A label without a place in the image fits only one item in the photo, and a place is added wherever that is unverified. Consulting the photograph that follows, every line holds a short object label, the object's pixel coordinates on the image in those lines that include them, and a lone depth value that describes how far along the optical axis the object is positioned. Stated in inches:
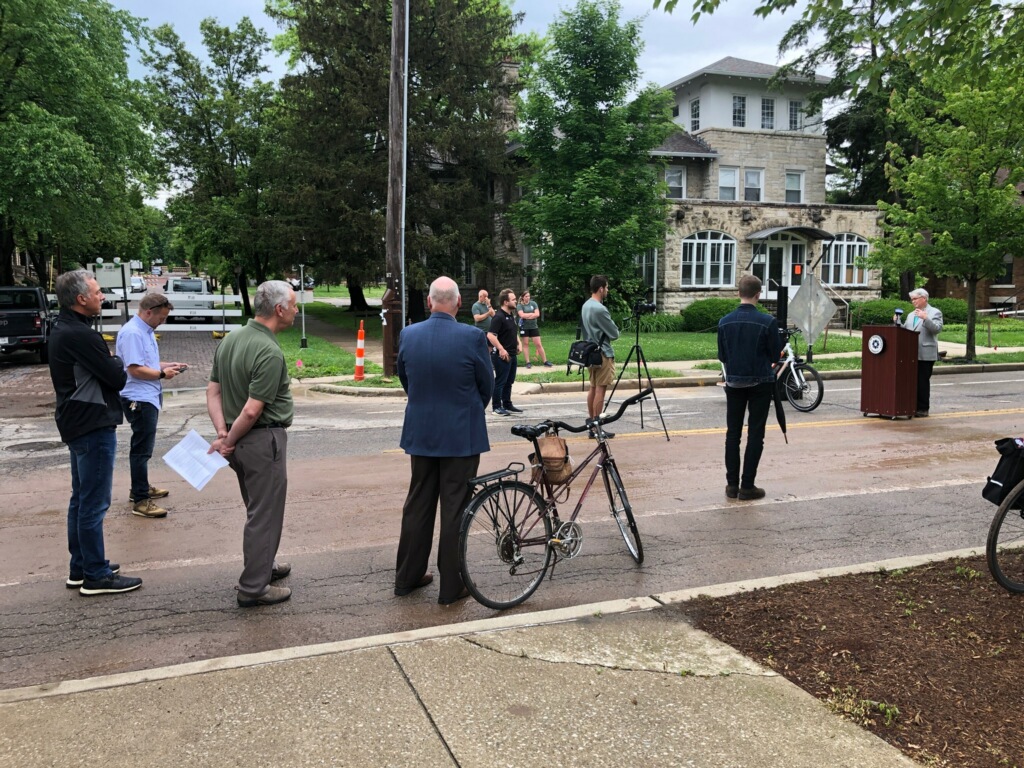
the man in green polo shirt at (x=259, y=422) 187.5
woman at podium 480.3
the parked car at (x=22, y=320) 826.8
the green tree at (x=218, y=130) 1491.1
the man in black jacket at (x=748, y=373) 288.4
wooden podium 480.7
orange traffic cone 682.2
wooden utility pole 665.6
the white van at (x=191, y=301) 1108.5
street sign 732.0
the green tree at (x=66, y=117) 969.5
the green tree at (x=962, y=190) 741.9
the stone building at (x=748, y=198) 1327.5
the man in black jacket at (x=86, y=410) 197.9
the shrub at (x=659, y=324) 1194.0
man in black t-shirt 502.9
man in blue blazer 189.8
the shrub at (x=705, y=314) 1188.5
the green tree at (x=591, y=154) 1165.1
